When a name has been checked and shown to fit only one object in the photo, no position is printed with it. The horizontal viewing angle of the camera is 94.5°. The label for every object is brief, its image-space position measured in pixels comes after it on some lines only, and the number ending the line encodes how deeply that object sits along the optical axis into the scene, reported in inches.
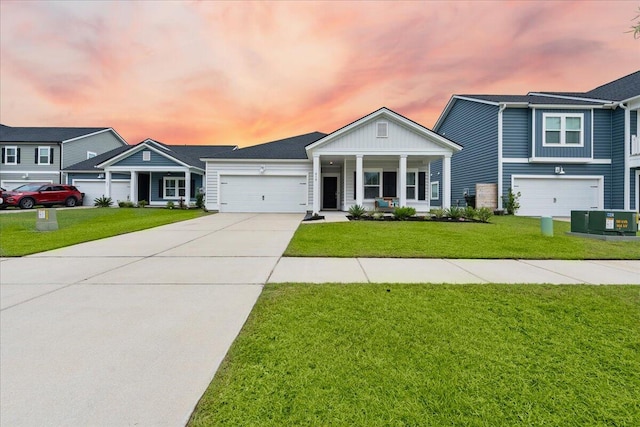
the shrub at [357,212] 537.0
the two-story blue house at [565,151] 624.1
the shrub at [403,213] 527.5
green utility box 334.0
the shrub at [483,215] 510.0
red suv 767.1
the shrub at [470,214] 517.0
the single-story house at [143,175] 855.1
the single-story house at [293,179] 695.1
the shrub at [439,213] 530.0
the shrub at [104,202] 857.5
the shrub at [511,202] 647.8
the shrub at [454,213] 521.0
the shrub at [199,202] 820.6
